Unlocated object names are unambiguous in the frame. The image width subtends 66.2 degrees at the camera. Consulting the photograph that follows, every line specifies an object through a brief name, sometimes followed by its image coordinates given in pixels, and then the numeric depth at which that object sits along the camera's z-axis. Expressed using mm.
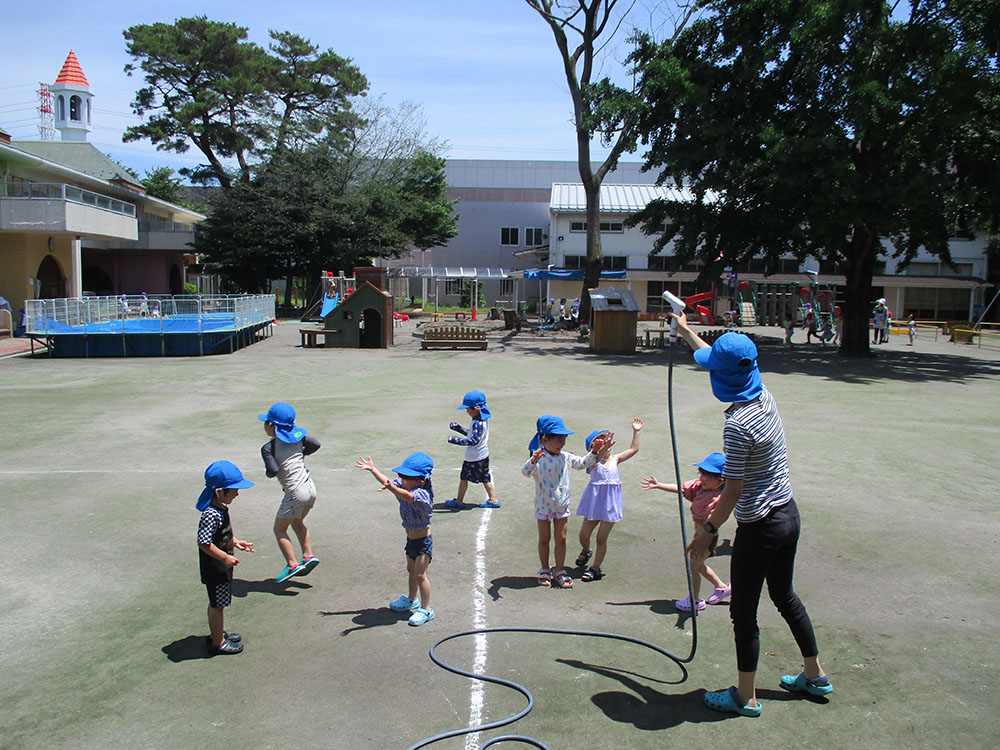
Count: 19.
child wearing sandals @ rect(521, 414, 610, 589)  5879
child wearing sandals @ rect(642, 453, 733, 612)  5439
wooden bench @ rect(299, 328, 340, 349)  27422
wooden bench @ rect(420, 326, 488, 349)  27406
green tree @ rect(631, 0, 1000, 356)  21969
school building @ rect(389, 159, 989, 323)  48219
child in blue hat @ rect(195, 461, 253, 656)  4820
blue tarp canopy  37250
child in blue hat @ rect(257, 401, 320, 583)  6094
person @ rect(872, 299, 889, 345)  30891
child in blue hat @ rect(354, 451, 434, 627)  5293
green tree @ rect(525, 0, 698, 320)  32297
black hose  3900
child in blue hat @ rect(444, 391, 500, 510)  7797
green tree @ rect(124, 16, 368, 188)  45406
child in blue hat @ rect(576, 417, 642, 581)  5945
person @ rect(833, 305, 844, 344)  33747
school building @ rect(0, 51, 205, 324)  27734
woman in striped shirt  3918
